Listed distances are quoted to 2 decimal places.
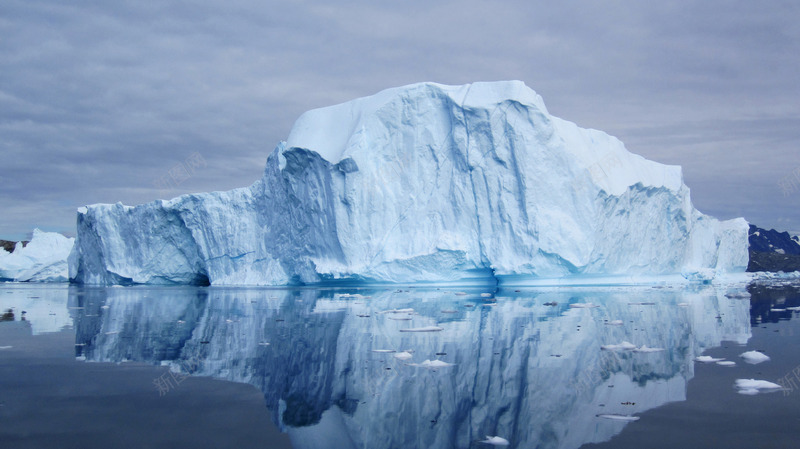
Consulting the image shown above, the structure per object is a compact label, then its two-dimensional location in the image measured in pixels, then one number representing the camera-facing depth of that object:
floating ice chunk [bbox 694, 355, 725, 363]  5.64
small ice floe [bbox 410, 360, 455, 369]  5.38
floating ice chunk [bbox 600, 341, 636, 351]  6.26
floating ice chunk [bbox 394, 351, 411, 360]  5.78
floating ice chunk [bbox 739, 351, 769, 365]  5.62
